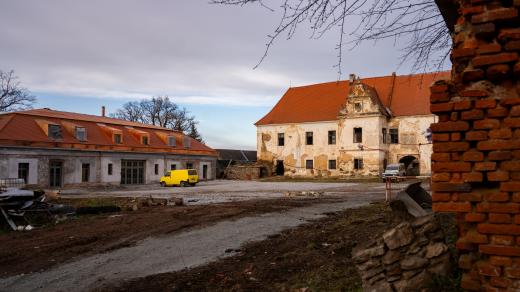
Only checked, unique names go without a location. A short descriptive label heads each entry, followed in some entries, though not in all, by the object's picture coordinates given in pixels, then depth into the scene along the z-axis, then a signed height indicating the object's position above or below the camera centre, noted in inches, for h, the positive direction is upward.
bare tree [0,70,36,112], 1929.1 +330.6
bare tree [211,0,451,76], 219.8 +88.5
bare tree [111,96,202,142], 2652.6 +337.2
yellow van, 1574.8 -32.8
